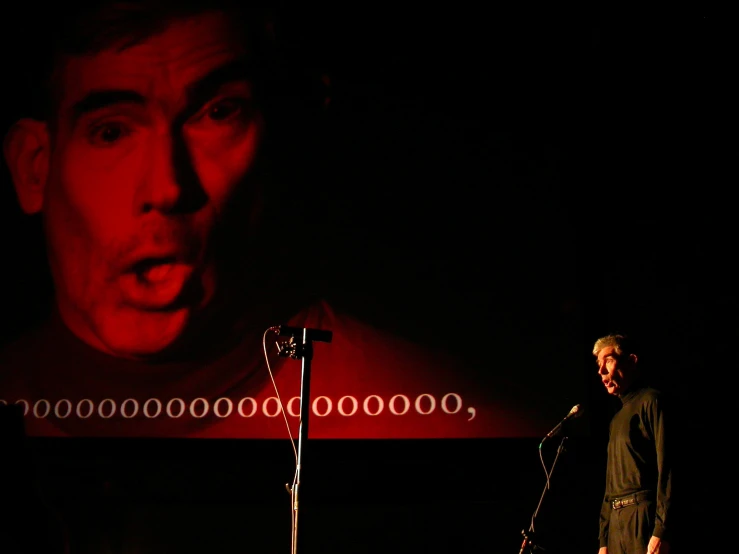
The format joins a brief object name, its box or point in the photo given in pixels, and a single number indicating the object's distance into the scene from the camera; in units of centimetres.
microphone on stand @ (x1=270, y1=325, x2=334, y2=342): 282
